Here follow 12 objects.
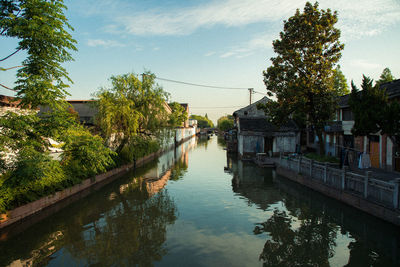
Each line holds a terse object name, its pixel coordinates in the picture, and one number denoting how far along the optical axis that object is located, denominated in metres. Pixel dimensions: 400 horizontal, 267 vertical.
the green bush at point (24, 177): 9.65
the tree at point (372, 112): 11.06
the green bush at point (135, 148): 22.86
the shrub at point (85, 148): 11.82
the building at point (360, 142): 16.59
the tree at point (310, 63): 17.69
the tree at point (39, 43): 9.62
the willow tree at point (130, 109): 20.81
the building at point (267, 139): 29.33
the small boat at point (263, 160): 24.89
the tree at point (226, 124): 93.02
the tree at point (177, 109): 65.02
